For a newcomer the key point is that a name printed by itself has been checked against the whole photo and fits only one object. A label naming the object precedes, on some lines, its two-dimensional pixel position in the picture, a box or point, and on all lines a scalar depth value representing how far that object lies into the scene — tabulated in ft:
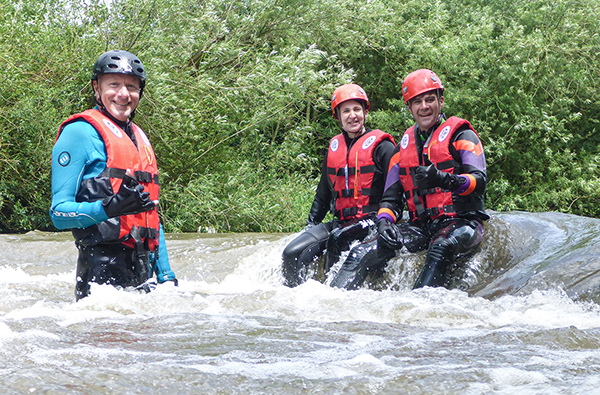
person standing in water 9.47
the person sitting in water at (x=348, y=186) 16.62
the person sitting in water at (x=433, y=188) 14.05
